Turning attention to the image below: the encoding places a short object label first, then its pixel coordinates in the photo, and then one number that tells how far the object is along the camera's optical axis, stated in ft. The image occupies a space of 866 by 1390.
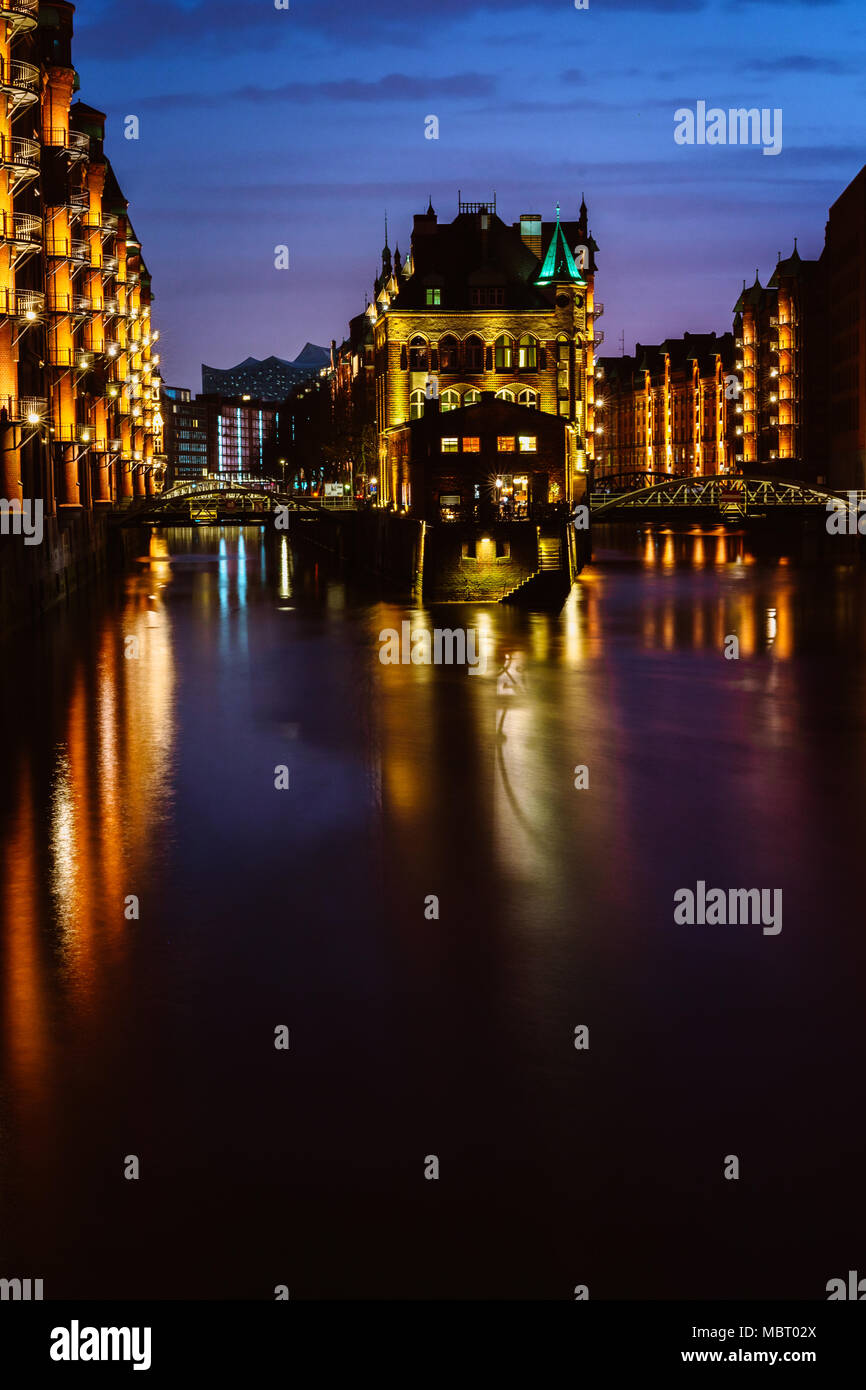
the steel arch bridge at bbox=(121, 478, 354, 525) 289.33
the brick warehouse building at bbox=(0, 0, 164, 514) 162.71
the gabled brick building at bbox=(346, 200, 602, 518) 281.54
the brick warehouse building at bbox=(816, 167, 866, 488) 300.81
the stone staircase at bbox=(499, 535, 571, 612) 206.59
